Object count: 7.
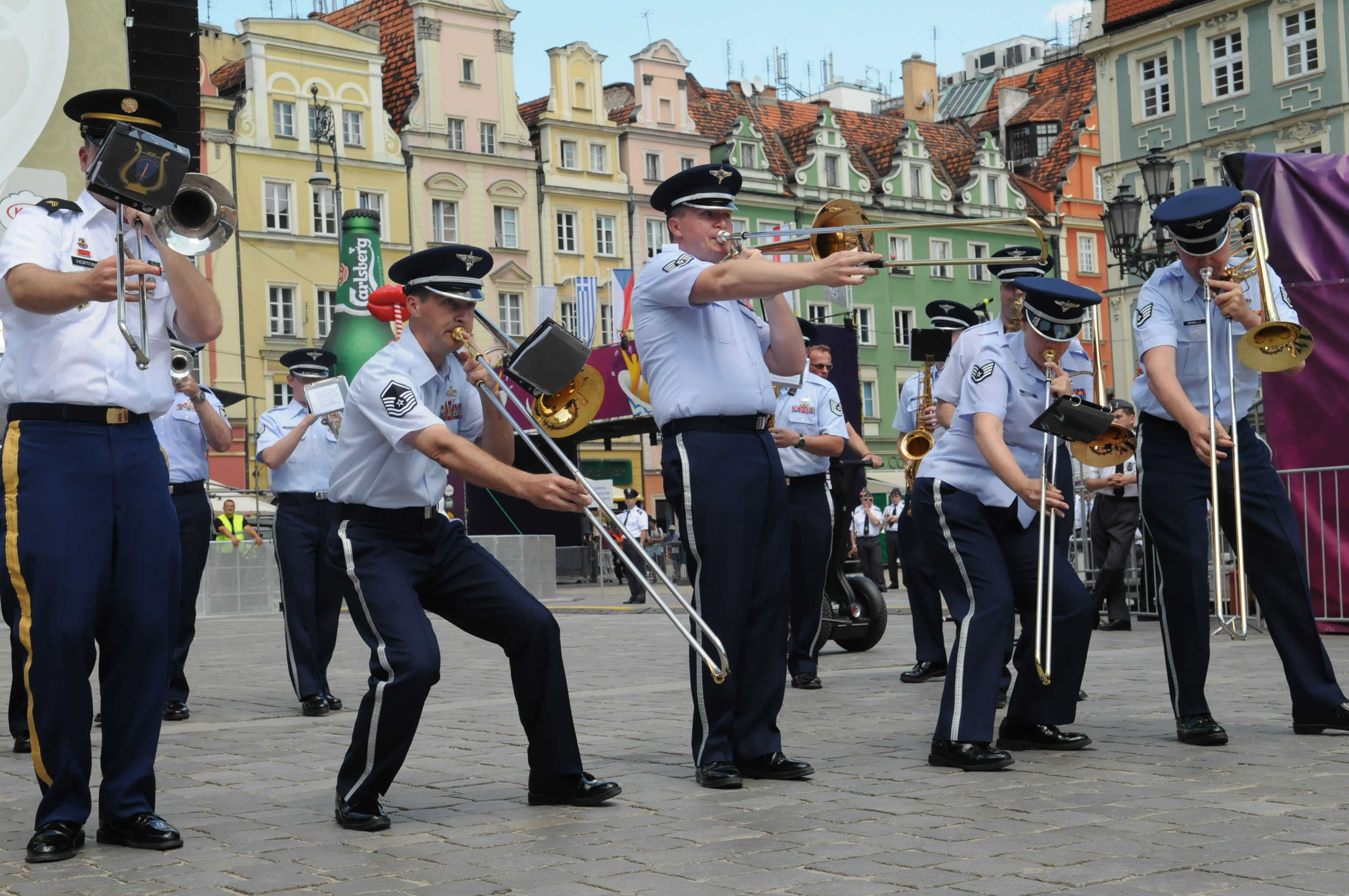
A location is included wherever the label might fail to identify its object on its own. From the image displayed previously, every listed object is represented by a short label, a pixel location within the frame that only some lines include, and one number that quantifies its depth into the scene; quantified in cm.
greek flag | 3709
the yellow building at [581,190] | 5275
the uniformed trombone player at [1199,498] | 682
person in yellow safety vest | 2631
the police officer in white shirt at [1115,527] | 1416
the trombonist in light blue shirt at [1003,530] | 647
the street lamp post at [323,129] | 4731
